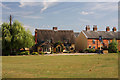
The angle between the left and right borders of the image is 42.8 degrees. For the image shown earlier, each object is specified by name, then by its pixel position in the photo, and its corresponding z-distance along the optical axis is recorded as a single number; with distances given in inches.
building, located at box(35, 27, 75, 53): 1873.8
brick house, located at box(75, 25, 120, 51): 2088.1
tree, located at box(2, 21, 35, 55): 1438.7
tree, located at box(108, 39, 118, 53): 1876.2
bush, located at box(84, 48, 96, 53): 1865.2
